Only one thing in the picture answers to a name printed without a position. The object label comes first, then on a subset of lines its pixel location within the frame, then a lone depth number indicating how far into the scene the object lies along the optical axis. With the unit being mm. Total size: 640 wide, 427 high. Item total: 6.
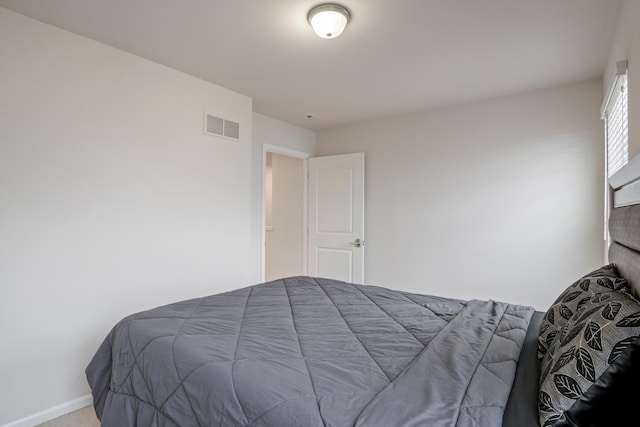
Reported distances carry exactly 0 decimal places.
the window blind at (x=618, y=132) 1958
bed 858
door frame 3766
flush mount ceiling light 1816
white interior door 4086
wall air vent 2970
